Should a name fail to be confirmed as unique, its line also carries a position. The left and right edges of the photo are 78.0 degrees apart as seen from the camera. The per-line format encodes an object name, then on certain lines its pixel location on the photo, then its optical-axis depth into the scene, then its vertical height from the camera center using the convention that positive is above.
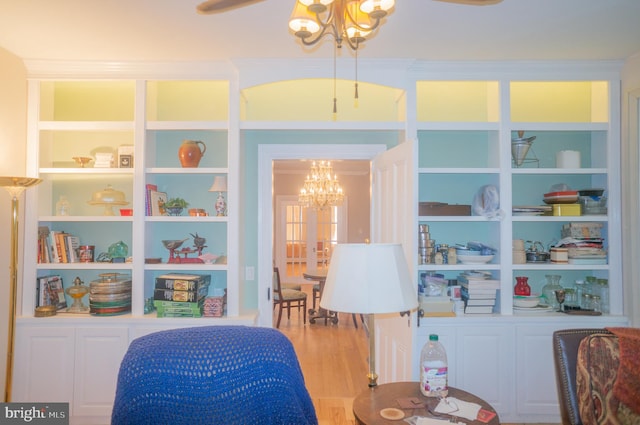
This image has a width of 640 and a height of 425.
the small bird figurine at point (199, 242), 3.09 -0.15
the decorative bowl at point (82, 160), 3.02 +0.48
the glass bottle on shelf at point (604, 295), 2.96 -0.53
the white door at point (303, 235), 8.90 -0.26
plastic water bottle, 1.78 -0.69
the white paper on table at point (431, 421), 1.55 -0.78
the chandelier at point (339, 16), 1.34 +0.75
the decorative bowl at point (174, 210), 3.07 +0.10
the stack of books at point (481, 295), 2.93 -0.52
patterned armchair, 1.60 -0.64
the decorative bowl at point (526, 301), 2.96 -0.58
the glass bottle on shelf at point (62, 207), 3.06 +0.12
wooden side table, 1.59 -0.78
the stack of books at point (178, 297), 2.89 -0.54
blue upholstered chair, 1.23 -0.51
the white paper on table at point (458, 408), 1.61 -0.77
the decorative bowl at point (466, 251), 2.99 -0.21
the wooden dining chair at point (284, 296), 5.41 -1.01
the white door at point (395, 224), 2.51 +0.00
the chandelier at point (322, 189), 6.53 +0.58
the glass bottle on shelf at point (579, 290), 3.11 -0.52
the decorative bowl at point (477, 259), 2.97 -0.26
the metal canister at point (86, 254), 3.03 -0.24
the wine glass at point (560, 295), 2.99 -0.53
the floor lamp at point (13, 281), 2.57 -0.38
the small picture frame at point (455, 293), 3.00 -0.52
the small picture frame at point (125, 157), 3.03 +0.51
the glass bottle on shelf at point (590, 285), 3.04 -0.46
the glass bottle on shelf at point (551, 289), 3.06 -0.51
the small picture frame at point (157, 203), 3.03 +0.16
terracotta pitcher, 3.02 +0.53
